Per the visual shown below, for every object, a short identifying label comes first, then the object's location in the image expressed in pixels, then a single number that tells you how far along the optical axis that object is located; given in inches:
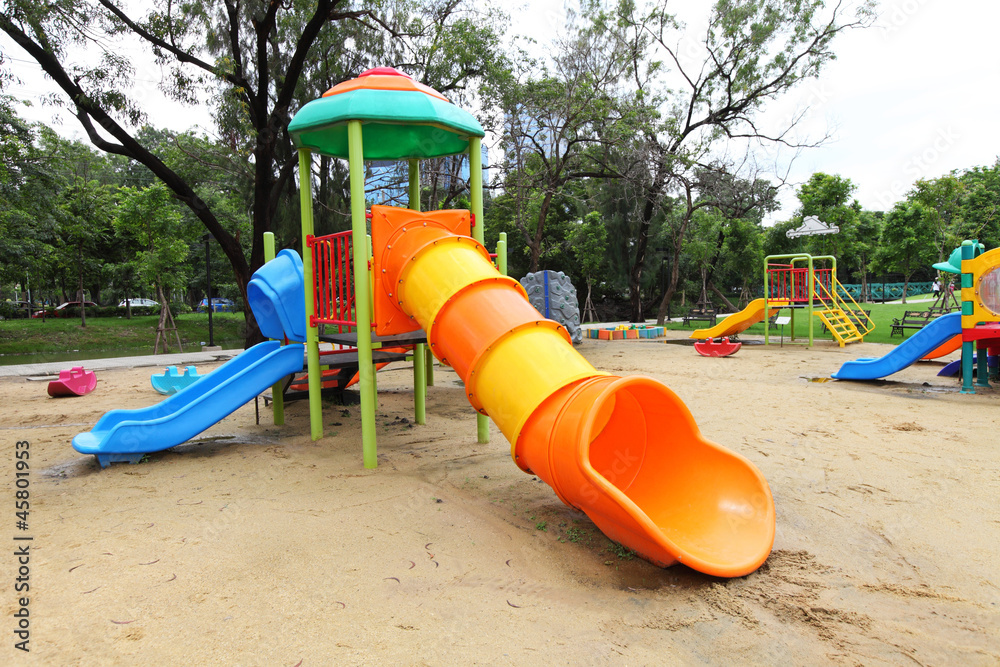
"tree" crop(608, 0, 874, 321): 742.5
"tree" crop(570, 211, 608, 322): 1072.2
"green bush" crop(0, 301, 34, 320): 1136.2
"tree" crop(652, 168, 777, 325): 792.9
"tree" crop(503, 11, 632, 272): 582.6
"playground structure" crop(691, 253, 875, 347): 583.5
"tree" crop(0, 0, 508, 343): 435.8
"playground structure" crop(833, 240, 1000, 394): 297.4
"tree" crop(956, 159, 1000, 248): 1202.6
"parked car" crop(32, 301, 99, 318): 1167.2
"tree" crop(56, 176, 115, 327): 872.9
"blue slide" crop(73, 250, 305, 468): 197.3
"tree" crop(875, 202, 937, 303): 1002.7
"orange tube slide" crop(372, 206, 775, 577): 112.7
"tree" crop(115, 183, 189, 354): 699.3
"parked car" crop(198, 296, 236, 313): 1458.2
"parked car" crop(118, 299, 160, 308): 1394.9
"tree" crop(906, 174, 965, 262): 981.8
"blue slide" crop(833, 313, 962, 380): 314.0
